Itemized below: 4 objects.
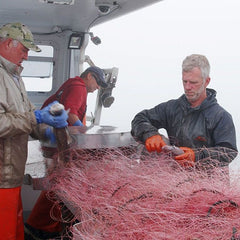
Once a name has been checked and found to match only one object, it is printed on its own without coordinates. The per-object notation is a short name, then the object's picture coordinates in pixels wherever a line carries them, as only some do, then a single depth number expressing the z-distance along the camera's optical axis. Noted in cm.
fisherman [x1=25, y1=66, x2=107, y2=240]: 384
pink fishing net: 148
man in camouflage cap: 300
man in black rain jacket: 265
